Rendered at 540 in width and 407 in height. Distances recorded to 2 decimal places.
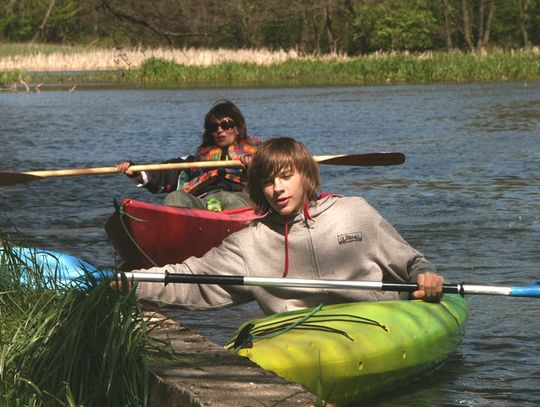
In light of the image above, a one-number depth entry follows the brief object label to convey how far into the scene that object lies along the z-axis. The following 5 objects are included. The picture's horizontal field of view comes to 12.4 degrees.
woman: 16.78
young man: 10.83
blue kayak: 9.42
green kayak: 9.68
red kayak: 14.87
